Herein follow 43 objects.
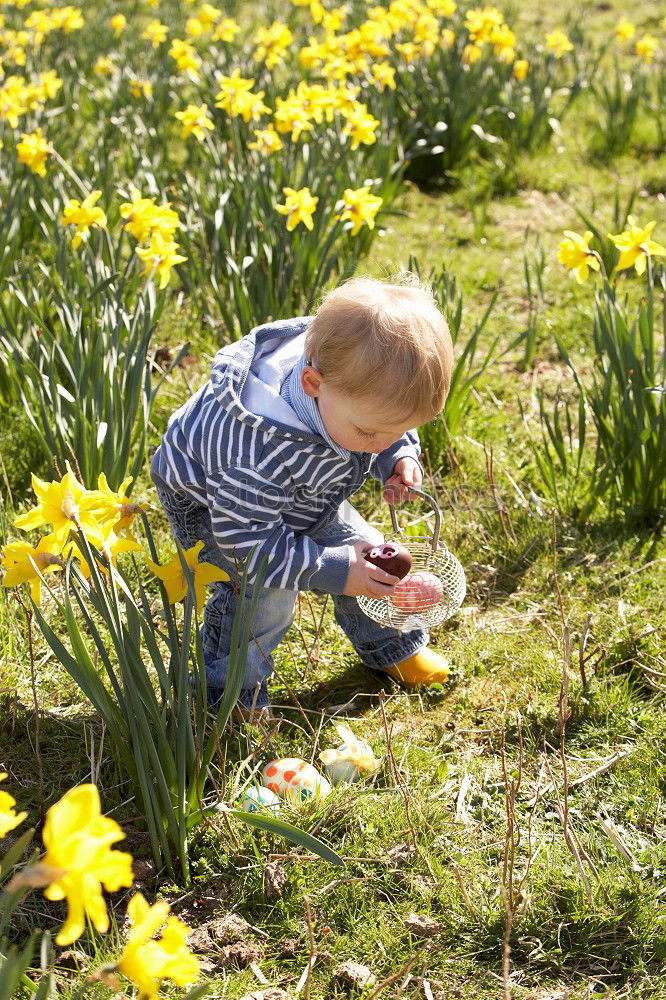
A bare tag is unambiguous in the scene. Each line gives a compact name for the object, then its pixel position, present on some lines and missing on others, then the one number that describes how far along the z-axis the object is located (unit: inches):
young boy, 70.1
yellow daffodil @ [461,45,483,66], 193.9
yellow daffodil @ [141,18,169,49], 214.4
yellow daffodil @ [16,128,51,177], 125.2
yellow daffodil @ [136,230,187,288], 102.0
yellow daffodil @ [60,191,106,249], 109.5
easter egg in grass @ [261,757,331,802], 77.3
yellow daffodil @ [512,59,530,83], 195.2
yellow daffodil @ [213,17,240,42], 206.7
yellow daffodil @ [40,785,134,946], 34.3
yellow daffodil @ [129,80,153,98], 191.6
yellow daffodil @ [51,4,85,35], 224.8
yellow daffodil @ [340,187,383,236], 118.4
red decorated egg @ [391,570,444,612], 80.8
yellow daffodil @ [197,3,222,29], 210.5
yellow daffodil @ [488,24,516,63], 187.3
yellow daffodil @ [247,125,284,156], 142.7
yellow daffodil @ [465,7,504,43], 183.9
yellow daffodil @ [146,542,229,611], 69.9
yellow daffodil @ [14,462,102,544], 58.5
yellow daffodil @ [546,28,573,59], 205.5
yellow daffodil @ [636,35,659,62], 215.5
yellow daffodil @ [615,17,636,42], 233.6
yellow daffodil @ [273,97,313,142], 139.2
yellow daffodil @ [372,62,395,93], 173.8
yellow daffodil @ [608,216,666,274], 101.7
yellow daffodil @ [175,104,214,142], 141.2
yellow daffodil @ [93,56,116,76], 213.3
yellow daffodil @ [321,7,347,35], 188.9
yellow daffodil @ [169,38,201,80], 174.1
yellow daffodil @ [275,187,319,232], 119.6
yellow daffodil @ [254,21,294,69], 185.3
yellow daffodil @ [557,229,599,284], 103.2
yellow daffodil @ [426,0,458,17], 209.6
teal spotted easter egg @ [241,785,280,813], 74.0
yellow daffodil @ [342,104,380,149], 138.7
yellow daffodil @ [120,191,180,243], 103.3
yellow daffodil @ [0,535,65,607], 59.1
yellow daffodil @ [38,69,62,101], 173.2
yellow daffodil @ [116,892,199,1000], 37.3
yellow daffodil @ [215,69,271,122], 145.5
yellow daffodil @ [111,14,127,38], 243.4
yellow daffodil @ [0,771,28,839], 37.3
